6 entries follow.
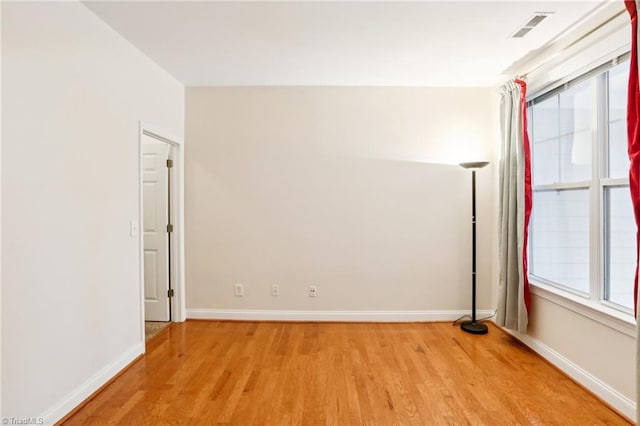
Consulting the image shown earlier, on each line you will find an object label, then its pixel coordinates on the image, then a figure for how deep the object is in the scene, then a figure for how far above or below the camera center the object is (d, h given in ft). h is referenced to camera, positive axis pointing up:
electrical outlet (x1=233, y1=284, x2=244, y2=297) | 12.26 -2.91
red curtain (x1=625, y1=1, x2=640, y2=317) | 5.98 +1.62
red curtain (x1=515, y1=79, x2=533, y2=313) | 9.58 +0.69
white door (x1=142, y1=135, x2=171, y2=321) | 11.97 -0.24
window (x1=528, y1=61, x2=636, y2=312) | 7.28 +0.46
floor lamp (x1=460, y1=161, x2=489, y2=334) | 10.91 -2.24
